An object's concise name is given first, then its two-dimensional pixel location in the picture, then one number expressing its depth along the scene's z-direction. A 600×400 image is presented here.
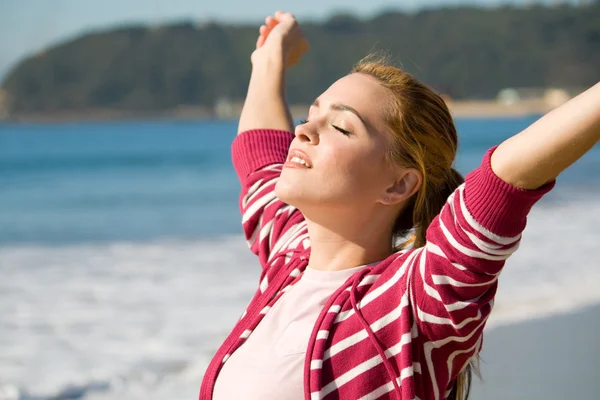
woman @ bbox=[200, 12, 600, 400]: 2.26
